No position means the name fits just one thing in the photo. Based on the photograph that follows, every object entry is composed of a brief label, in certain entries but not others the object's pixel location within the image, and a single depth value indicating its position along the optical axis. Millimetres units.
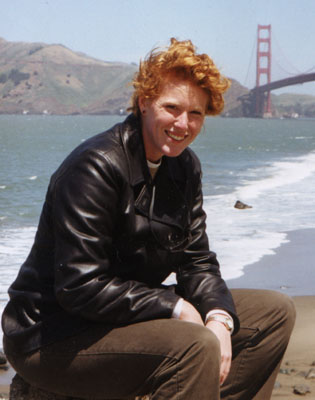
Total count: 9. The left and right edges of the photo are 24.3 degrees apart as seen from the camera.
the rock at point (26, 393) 1954
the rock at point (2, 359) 3225
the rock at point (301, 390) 2641
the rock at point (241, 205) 9406
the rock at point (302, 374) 2831
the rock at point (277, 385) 2721
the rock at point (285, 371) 2865
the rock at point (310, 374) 2803
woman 1767
